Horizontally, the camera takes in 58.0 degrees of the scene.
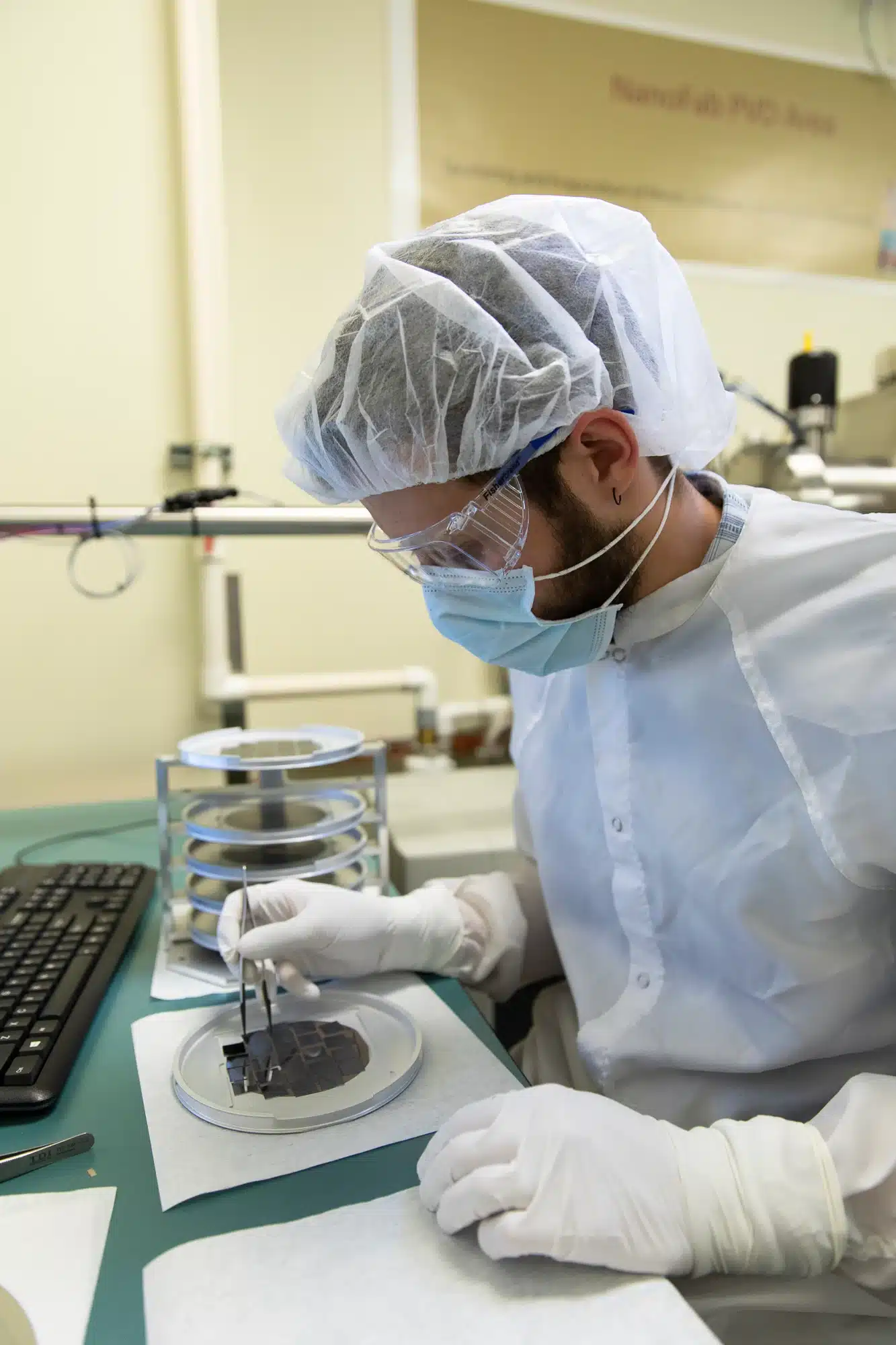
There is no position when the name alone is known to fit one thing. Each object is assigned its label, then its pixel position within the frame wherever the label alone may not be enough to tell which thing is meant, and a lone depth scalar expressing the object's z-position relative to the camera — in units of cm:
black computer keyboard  70
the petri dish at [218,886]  96
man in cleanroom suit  59
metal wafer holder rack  95
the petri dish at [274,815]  96
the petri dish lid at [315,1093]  66
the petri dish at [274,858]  96
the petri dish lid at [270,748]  96
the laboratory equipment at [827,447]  154
